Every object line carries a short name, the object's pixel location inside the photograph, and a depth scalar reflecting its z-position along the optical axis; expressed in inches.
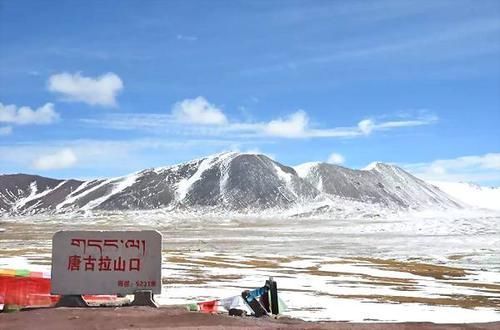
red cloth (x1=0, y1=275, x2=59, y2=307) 702.5
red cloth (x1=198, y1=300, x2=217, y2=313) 720.3
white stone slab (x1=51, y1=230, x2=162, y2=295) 666.8
